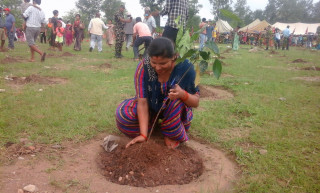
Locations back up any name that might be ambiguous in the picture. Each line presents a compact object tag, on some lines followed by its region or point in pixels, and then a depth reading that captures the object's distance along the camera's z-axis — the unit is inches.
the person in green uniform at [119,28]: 335.0
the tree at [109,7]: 1624.0
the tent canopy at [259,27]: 1142.3
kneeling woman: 82.6
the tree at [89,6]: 1707.7
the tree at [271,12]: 2084.2
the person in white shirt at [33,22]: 247.4
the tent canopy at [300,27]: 1164.5
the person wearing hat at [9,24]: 331.3
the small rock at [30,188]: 63.2
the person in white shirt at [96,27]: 380.8
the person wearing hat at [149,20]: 347.3
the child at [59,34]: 369.7
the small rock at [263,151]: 89.5
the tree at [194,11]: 1230.2
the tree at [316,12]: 1910.2
